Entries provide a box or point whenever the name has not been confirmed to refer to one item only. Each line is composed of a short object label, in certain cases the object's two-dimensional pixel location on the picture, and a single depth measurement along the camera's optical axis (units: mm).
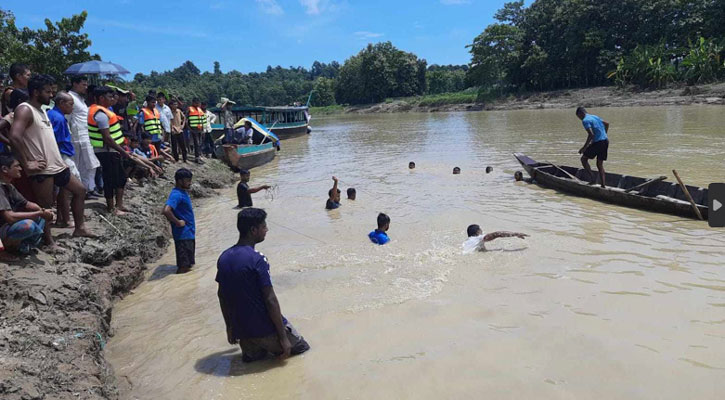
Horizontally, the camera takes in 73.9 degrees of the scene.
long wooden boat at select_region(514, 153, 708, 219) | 8875
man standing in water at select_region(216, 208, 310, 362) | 3768
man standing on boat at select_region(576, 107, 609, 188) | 10789
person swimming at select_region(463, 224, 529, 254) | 7156
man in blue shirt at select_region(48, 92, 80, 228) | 5855
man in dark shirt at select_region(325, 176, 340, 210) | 10922
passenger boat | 26906
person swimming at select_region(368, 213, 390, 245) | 7820
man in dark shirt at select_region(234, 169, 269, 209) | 10008
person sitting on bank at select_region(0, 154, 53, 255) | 4574
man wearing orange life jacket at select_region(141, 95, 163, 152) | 11094
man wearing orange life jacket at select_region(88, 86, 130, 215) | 6852
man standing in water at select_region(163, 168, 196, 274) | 6179
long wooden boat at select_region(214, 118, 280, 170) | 17219
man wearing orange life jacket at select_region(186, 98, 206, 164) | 14938
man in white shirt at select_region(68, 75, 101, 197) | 6371
